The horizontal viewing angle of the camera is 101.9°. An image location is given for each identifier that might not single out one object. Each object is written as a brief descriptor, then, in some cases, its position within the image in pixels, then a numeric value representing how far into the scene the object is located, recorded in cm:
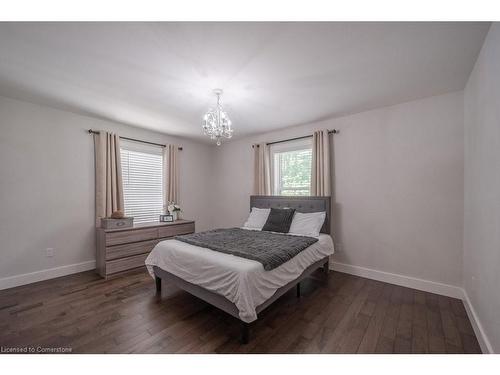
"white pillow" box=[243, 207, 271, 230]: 358
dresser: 302
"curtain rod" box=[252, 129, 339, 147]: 339
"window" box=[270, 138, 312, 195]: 382
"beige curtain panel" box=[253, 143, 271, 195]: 418
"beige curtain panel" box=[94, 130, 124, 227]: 337
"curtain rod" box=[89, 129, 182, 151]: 333
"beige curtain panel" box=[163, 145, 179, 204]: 433
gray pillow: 320
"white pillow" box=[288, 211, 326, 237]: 305
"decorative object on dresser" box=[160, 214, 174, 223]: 398
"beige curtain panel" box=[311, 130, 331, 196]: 338
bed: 167
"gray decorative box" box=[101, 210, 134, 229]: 315
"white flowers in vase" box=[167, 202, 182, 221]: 416
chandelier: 244
